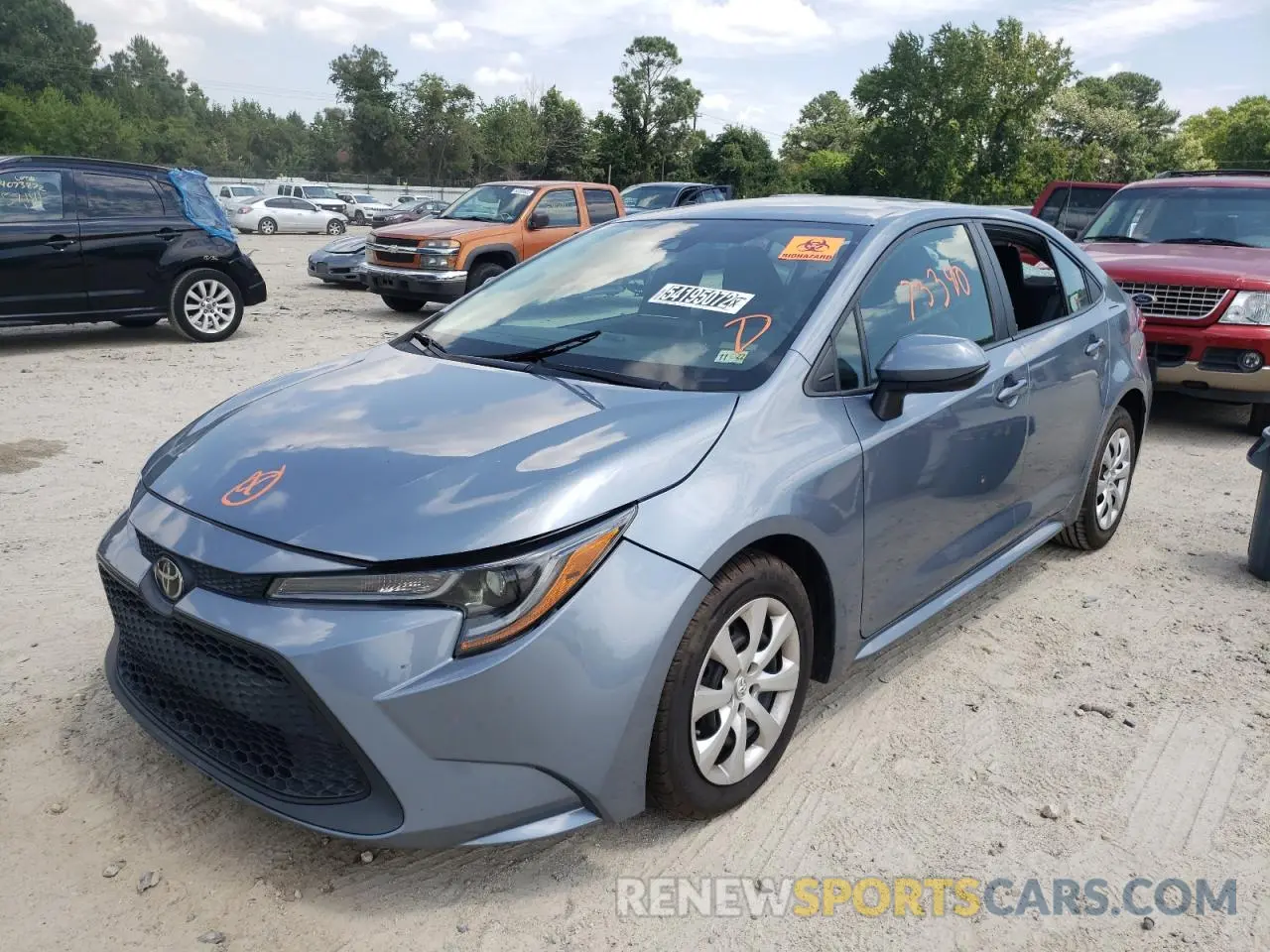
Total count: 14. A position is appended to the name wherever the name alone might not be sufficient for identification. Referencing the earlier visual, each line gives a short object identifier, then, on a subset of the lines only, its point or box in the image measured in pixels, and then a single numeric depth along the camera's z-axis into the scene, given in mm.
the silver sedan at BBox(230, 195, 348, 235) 34469
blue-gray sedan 2186
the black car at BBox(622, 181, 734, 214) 17656
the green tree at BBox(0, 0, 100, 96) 82000
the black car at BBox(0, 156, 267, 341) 8898
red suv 6809
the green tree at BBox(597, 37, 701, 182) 64688
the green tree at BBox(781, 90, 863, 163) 90750
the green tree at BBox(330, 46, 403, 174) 78250
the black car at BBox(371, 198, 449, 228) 31703
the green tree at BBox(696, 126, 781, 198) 54156
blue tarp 10039
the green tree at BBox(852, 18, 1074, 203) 52500
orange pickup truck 12211
